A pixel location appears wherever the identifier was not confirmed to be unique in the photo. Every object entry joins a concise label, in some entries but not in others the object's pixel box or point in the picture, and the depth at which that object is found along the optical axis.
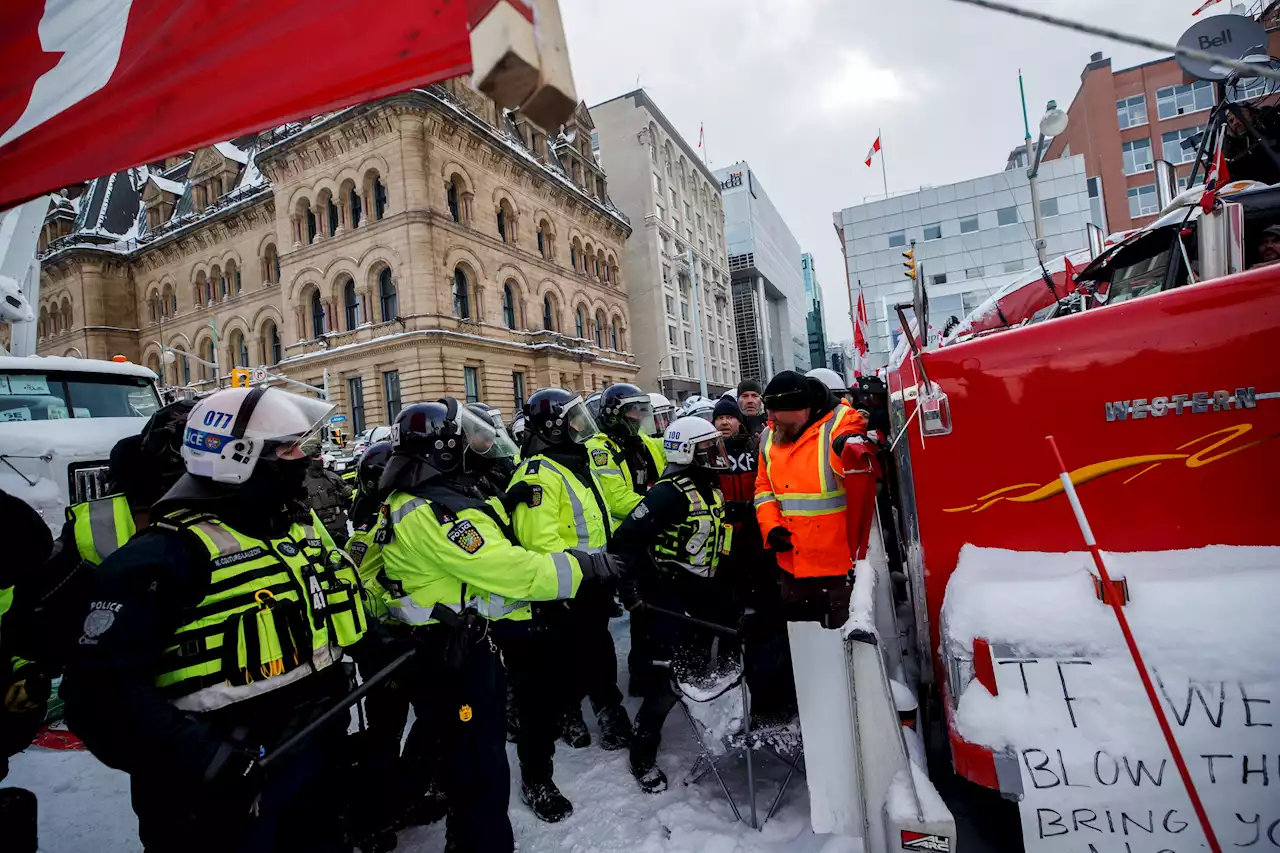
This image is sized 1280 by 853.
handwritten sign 1.70
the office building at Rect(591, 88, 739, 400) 42.50
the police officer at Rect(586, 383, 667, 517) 4.52
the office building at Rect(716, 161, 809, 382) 64.50
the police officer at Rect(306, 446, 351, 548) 6.89
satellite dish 3.24
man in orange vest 3.25
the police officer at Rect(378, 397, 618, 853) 2.72
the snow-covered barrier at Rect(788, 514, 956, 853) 1.79
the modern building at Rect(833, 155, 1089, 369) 33.50
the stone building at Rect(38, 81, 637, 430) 23.98
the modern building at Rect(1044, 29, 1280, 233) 36.28
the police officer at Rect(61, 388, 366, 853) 1.67
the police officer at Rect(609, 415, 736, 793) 3.58
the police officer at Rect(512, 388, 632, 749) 3.66
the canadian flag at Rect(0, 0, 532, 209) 1.39
